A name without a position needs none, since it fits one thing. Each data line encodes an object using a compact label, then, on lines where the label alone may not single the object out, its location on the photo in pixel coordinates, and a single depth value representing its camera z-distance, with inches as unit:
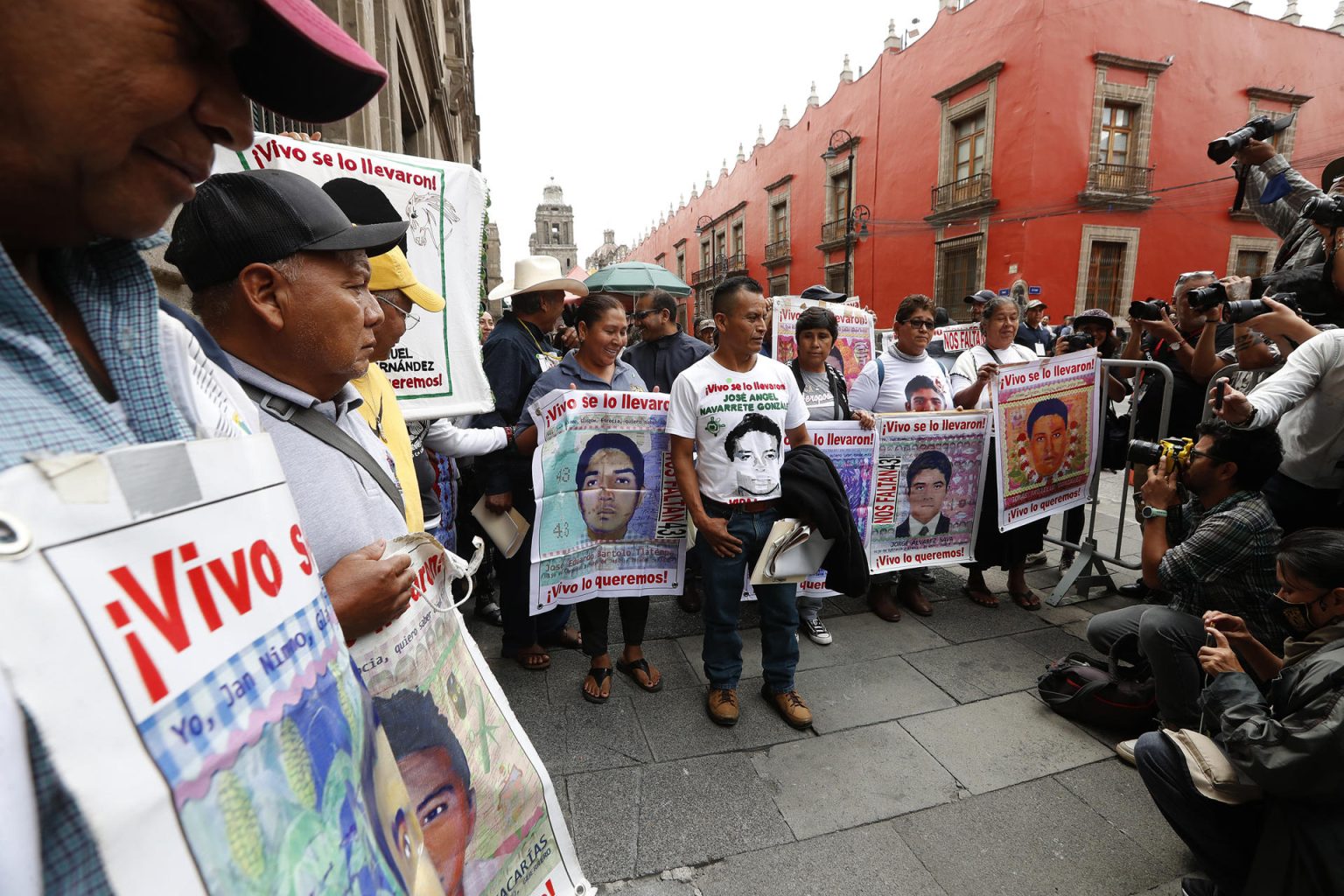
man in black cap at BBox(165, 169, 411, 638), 42.8
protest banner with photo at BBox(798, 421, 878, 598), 145.5
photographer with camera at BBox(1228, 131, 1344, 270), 125.3
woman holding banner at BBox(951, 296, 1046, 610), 163.6
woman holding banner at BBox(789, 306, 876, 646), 143.3
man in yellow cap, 64.9
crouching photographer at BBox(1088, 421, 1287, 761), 93.3
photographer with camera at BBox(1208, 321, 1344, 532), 100.7
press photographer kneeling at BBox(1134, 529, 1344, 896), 63.8
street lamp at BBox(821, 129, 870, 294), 737.6
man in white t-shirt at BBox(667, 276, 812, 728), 109.8
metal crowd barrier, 163.3
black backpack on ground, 109.6
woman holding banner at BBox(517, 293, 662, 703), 122.3
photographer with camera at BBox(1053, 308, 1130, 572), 183.7
